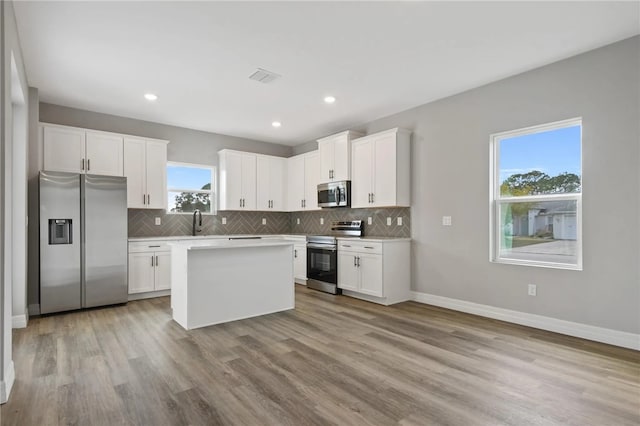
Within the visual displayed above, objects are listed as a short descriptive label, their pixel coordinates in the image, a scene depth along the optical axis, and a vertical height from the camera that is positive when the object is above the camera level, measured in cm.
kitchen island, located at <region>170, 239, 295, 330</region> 369 -77
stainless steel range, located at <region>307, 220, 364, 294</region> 547 -71
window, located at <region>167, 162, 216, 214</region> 600 +47
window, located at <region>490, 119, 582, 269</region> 352 +20
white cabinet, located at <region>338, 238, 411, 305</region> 471 -80
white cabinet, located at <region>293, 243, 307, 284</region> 614 -89
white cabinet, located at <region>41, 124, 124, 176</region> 457 +88
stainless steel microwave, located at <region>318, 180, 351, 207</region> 561 +33
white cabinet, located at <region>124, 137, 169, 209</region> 522 +65
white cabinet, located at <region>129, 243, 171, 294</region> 500 -80
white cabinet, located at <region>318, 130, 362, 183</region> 559 +96
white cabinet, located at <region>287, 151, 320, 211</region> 643 +64
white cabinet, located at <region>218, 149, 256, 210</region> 628 +63
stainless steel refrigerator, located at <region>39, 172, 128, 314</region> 421 -35
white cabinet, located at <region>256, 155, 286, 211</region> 671 +62
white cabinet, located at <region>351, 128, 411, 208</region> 491 +66
